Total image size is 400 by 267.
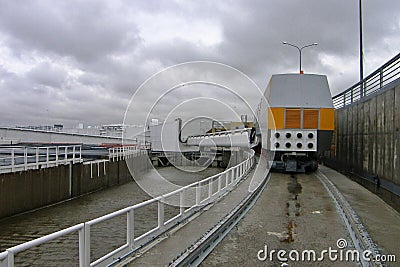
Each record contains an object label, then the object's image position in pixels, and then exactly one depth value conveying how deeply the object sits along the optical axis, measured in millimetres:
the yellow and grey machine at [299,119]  18344
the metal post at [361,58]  26484
